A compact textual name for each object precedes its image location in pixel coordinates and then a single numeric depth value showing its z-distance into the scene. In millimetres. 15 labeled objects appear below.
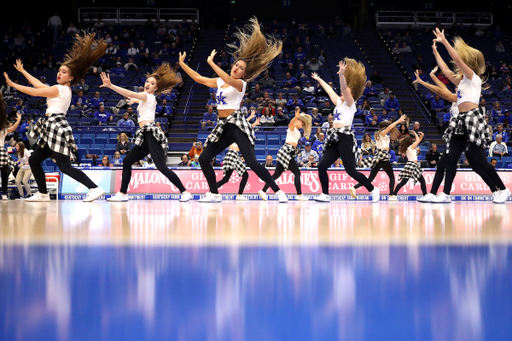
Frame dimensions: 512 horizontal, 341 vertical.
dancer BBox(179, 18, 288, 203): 5676
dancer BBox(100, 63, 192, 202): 6115
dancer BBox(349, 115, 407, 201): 9906
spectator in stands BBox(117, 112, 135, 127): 14864
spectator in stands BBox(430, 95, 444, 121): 17375
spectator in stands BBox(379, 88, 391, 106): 17500
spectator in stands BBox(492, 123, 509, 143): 14461
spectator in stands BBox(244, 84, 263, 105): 16448
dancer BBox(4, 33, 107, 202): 5703
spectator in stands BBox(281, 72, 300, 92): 17922
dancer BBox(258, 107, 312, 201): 8422
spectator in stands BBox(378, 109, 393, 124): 15666
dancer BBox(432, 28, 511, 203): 5590
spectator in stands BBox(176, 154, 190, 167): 12789
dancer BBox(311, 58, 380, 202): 6570
